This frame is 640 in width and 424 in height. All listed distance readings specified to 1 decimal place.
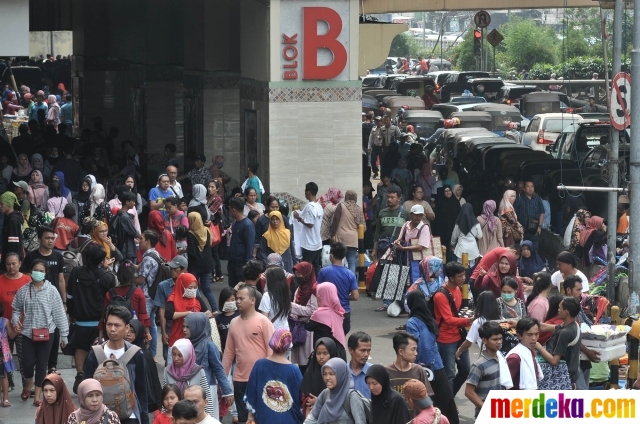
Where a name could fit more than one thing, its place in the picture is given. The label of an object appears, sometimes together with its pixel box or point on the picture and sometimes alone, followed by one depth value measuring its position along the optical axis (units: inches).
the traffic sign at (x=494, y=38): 1989.4
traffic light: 2200.7
